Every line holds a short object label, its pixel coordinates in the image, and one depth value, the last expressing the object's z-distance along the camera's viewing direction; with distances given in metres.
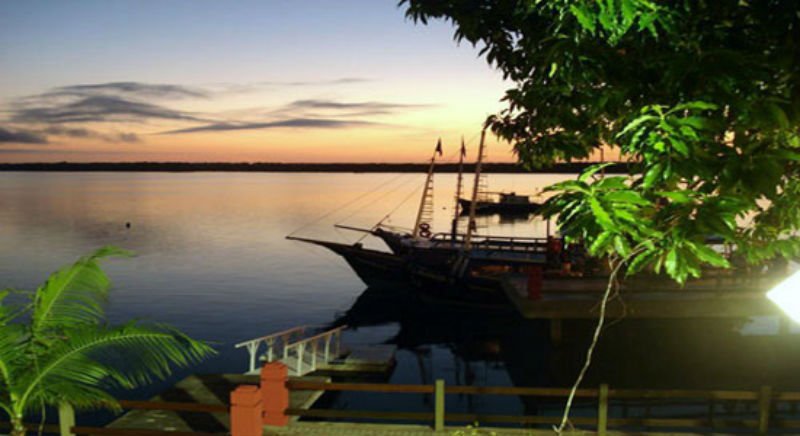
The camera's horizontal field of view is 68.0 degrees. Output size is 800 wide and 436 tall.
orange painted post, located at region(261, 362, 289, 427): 12.39
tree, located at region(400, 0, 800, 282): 4.33
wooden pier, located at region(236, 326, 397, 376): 21.02
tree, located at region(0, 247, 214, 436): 6.89
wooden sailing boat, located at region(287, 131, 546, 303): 37.50
